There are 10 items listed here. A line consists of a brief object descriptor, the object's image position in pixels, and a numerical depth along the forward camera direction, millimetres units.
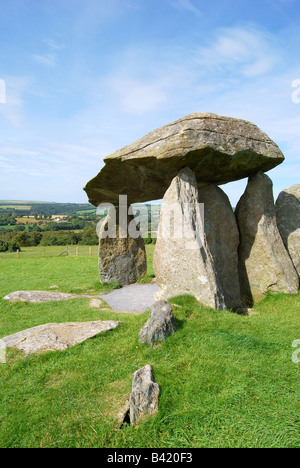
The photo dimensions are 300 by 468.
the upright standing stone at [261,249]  9141
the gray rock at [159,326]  5449
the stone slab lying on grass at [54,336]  5812
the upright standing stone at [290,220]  10078
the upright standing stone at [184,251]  7465
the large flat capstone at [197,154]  7797
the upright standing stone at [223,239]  9148
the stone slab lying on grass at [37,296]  10609
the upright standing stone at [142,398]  3865
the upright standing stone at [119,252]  12852
